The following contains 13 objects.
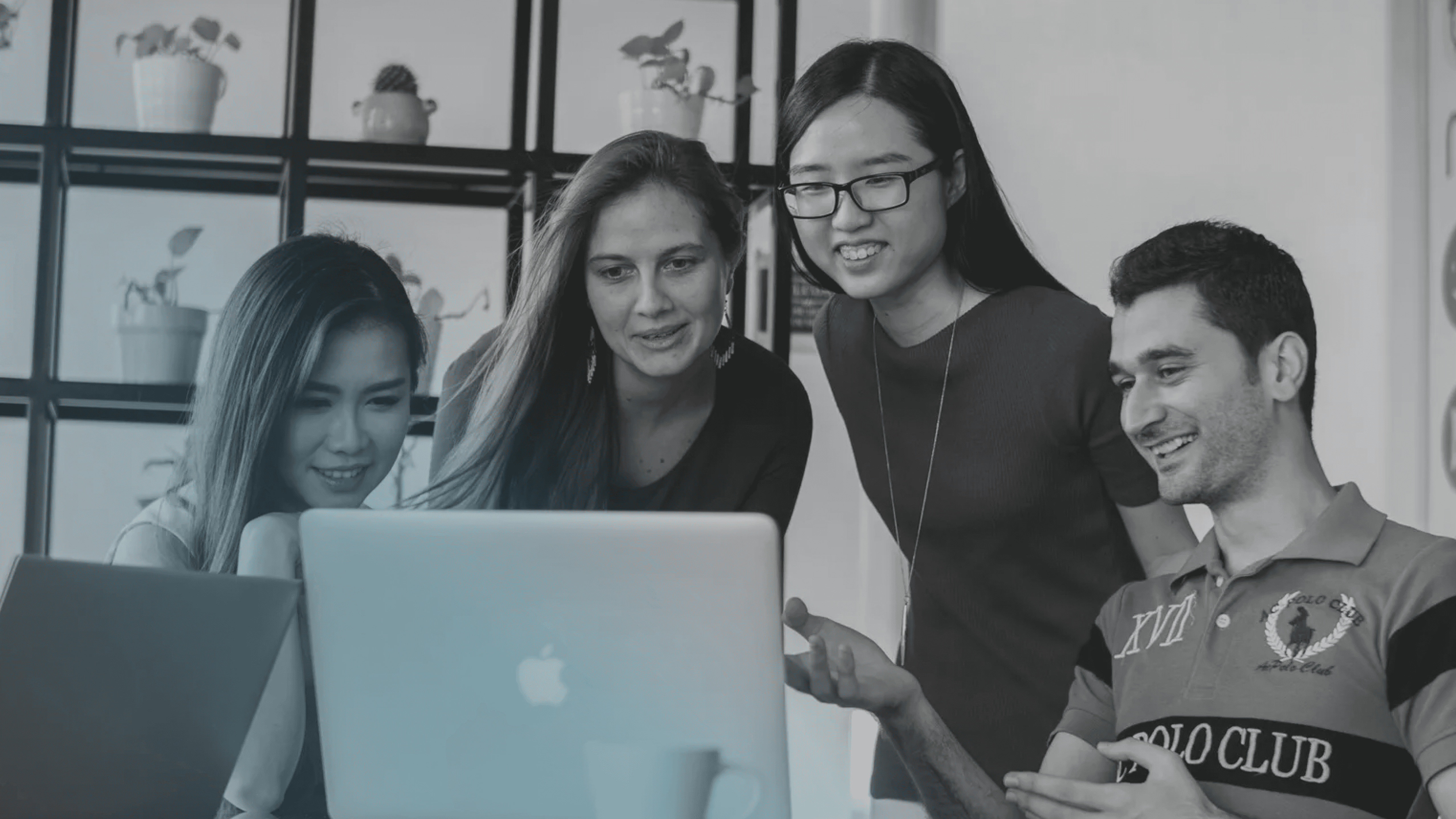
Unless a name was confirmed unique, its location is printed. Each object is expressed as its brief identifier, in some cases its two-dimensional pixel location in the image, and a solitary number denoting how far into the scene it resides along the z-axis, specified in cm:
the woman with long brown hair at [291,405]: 186
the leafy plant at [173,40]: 296
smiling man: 132
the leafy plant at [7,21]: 305
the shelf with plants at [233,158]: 291
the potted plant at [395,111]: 303
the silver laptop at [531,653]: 106
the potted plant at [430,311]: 312
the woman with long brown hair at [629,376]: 195
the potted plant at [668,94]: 308
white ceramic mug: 105
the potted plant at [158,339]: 291
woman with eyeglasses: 185
